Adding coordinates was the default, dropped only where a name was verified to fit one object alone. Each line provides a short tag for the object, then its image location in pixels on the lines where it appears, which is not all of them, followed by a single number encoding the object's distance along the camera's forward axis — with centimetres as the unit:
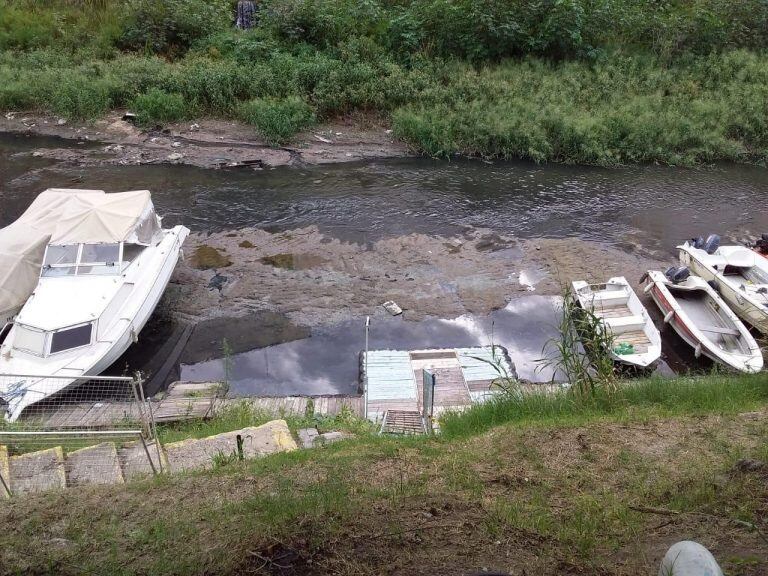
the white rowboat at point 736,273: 1352
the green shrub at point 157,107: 2444
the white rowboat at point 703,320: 1230
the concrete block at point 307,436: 824
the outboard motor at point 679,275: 1447
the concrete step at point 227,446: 750
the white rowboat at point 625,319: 1240
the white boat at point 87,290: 1071
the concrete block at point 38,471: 664
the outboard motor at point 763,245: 1600
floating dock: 1068
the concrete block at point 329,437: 783
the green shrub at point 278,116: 2377
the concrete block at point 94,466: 702
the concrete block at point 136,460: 727
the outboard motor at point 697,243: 1602
